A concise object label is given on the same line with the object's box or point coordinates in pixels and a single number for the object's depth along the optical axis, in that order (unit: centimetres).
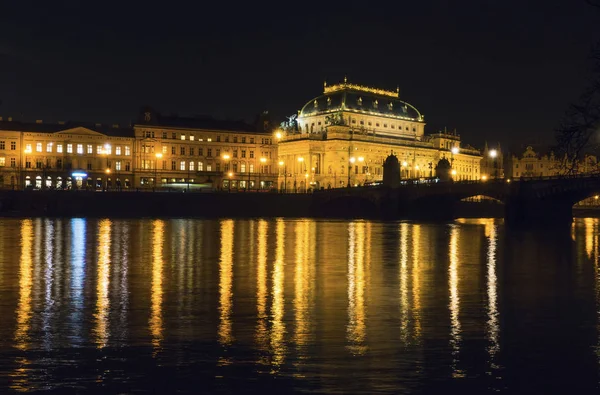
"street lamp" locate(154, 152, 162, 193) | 16412
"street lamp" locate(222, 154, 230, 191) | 17381
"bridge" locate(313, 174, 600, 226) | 9550
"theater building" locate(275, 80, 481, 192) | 19288
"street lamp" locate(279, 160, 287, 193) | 18388
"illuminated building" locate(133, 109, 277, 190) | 16725
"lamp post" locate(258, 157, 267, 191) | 18132
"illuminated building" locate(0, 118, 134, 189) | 15288
